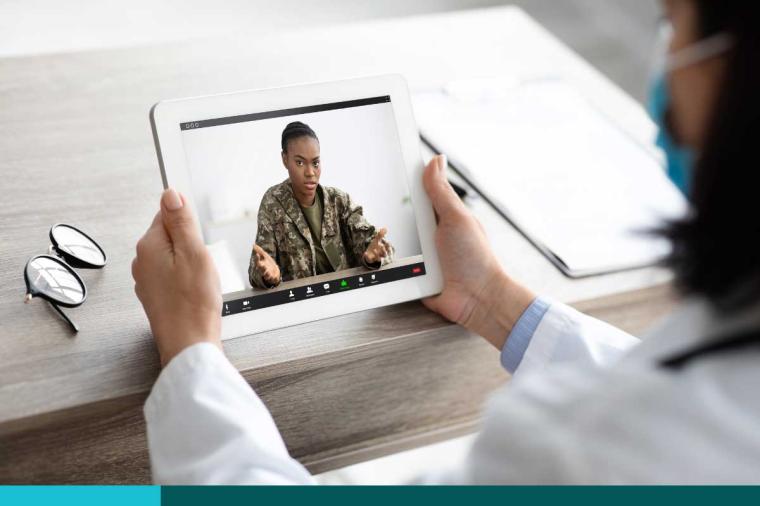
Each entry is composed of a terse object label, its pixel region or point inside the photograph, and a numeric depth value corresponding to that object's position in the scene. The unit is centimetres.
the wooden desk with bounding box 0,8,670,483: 85
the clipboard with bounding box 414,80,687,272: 112
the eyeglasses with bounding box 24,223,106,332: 88
